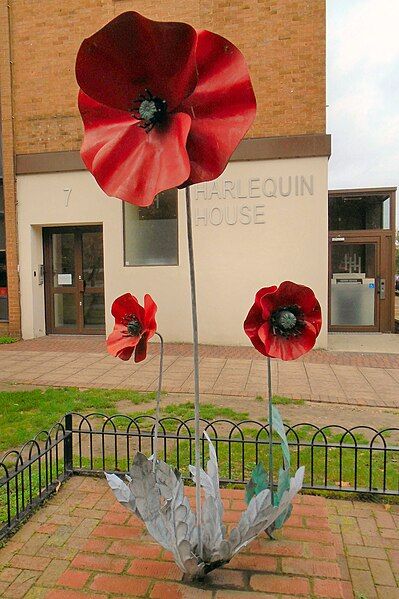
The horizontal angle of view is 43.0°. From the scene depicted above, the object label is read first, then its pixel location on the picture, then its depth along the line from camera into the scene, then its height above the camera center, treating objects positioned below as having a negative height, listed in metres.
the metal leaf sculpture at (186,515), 2.47 -1.24
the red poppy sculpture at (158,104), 1.79 +0.65
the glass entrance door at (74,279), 11.98 -0.04
